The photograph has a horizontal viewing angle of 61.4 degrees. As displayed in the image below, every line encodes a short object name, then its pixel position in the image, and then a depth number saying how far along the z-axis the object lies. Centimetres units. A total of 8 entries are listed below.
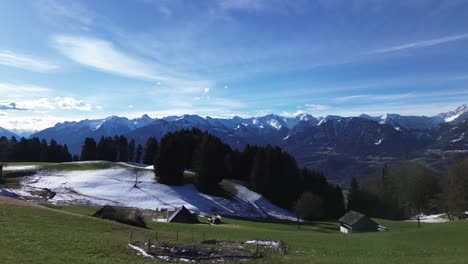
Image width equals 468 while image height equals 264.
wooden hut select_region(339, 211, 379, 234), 7241
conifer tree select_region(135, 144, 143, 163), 15870
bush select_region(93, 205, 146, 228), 4885
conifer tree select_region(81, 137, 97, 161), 14138
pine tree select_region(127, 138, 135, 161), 15632
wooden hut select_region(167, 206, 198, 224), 6662
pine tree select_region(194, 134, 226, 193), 9862
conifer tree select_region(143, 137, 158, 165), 13062
